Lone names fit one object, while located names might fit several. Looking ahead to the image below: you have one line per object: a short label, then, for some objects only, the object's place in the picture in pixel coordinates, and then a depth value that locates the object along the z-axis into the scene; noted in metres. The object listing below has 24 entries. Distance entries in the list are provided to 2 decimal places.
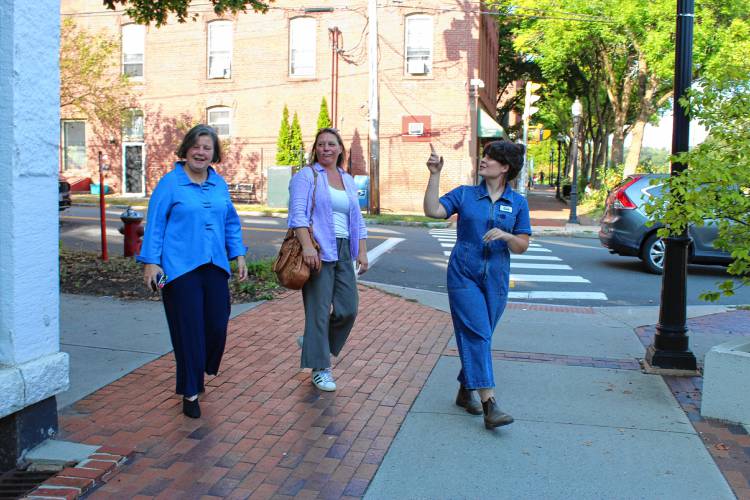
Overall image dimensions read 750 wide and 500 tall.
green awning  29.36
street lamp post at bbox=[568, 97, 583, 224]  23.83
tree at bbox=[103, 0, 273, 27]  10.41
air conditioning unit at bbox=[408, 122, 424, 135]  27.84
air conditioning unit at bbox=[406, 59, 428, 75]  27.88
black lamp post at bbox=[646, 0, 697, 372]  5.98
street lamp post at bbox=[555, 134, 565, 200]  42.88
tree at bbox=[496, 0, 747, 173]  22.69
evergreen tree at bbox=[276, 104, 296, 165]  28.39
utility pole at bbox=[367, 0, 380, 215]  23.67
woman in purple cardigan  5.07
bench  30.05
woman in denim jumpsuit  4.67
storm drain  3.58
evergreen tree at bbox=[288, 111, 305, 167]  28.36
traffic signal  28.40
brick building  27.80
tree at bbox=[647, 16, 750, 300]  4.93
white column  3.77
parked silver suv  12.32
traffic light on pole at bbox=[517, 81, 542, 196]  28.21
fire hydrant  11.30
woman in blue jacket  4.56
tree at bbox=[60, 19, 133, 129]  25.92
